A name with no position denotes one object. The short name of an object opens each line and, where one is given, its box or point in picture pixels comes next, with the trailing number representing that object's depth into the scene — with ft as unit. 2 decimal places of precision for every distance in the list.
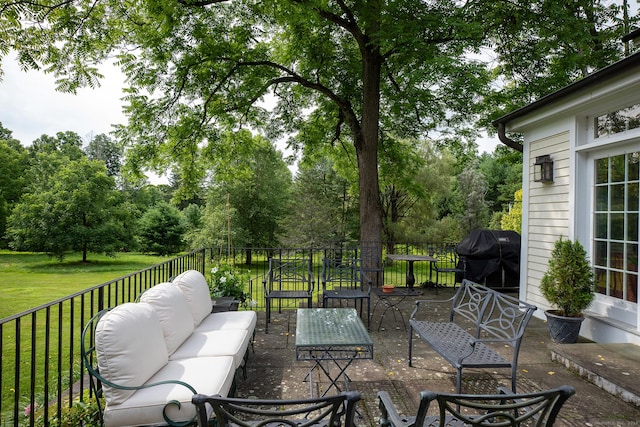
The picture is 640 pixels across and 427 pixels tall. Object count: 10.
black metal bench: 9.96
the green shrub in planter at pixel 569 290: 15.20
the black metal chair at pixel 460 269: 27.67
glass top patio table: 10.46
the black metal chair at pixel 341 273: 18.73
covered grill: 27.04
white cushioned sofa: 7.34
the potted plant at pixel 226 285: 17.74
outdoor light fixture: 18.53
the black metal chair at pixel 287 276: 17.53
